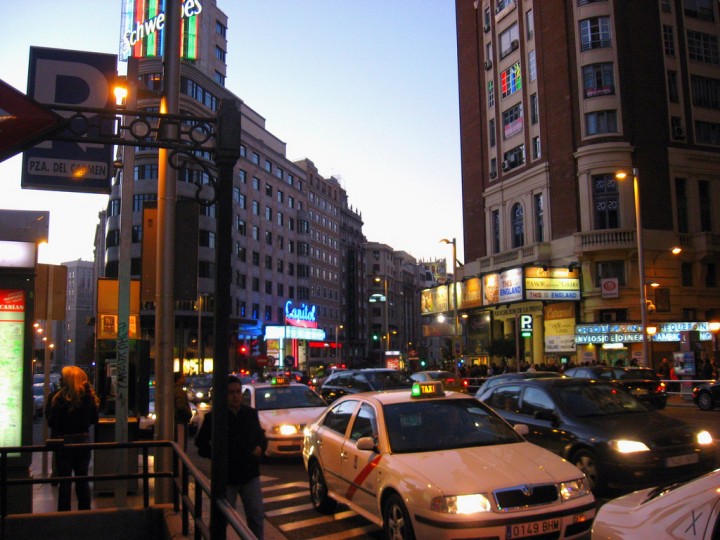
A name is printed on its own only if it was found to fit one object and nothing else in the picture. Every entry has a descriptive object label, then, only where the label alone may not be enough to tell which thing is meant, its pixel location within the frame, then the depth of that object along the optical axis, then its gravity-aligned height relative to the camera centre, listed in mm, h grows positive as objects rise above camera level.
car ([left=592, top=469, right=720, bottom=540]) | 3646 -1025
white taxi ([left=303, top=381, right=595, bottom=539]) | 5855 -1260
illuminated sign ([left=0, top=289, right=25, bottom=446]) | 8133 -183
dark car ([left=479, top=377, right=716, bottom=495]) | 8602 -1288
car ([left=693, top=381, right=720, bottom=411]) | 23000 -2097
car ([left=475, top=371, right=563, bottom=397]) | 19691 -1165
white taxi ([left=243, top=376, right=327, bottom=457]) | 12898 -1357
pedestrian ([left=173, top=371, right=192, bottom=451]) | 11914 -1079
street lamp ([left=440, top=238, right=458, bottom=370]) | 41844 +2335
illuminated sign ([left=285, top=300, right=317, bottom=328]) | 82500 +3307
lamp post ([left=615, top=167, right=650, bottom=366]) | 30578 +2410
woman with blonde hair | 8320 -775
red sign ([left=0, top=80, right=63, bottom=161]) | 5077 +1697
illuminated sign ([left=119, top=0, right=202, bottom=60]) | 52625 +25548
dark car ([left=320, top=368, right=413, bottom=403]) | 19266 -1176
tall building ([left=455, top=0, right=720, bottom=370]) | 40812 +10035
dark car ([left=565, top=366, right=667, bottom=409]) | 20938 -1400
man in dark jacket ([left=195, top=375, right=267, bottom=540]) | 6344 -1024
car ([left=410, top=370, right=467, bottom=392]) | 22311 -1439
